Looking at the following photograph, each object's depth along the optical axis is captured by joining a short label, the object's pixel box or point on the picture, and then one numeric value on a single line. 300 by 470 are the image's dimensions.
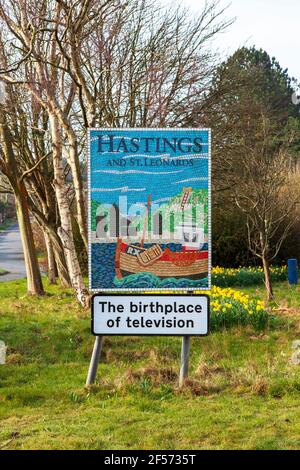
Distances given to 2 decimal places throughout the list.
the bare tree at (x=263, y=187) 17.08
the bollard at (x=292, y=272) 20.75
